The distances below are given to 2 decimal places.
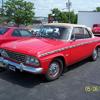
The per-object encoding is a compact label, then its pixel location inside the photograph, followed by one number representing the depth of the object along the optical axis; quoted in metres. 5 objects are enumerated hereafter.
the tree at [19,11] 15.80
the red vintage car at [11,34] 4.75
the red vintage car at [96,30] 10.65
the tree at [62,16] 33.94
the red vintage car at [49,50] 2.86
